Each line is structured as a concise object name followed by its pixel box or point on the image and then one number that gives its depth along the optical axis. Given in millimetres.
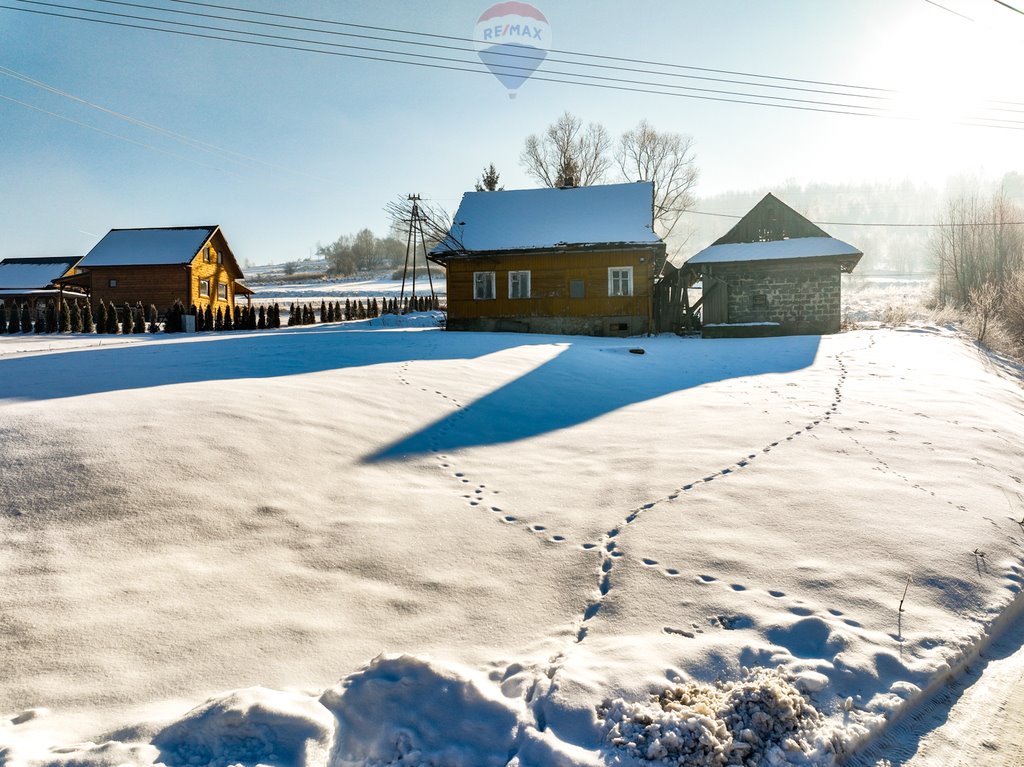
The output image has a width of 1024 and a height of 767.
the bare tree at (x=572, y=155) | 41844
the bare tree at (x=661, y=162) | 41969
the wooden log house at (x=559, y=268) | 20250
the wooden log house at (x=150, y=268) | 29719
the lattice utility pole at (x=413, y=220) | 25334
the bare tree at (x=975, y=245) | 33562
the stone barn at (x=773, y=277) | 20281
